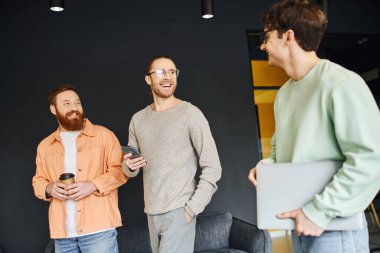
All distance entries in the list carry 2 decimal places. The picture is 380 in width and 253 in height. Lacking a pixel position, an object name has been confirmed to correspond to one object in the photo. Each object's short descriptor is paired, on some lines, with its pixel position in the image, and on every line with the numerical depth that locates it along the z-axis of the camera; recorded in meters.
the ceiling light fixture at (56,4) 3.05
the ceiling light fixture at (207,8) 3.40
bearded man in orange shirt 2.37
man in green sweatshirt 1.09
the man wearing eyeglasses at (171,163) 2.22
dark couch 3.54
